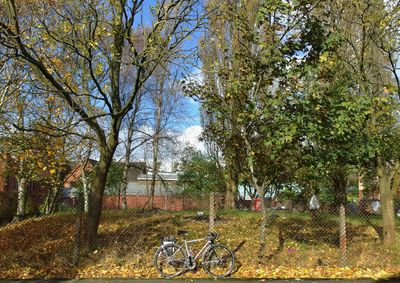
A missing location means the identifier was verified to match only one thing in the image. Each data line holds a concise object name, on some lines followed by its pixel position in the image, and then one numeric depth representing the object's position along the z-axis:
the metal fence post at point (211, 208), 9.96
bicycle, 9.11
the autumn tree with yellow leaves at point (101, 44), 9.12
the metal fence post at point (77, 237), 9.75
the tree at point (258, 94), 9.09
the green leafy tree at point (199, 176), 32.22
